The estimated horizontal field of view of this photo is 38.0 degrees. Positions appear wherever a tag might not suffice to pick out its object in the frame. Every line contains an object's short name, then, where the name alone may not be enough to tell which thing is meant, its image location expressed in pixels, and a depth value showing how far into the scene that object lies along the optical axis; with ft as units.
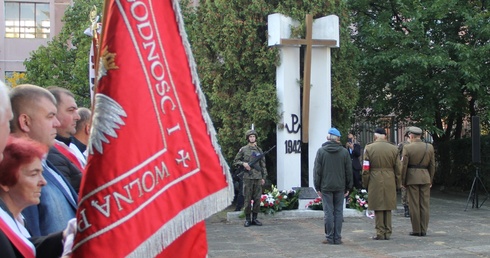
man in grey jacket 37.86
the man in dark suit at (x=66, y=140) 14.21
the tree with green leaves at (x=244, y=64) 57.88
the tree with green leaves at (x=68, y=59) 77.30
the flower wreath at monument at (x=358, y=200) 51.85
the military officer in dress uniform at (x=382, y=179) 38.55
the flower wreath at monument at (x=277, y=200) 50.26
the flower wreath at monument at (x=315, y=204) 51.62
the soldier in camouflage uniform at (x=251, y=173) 46.14
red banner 8.98
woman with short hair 9.76
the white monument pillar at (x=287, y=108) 51.85
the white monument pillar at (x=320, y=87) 52.75
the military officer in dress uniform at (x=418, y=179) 40.34
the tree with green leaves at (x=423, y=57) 64.03
